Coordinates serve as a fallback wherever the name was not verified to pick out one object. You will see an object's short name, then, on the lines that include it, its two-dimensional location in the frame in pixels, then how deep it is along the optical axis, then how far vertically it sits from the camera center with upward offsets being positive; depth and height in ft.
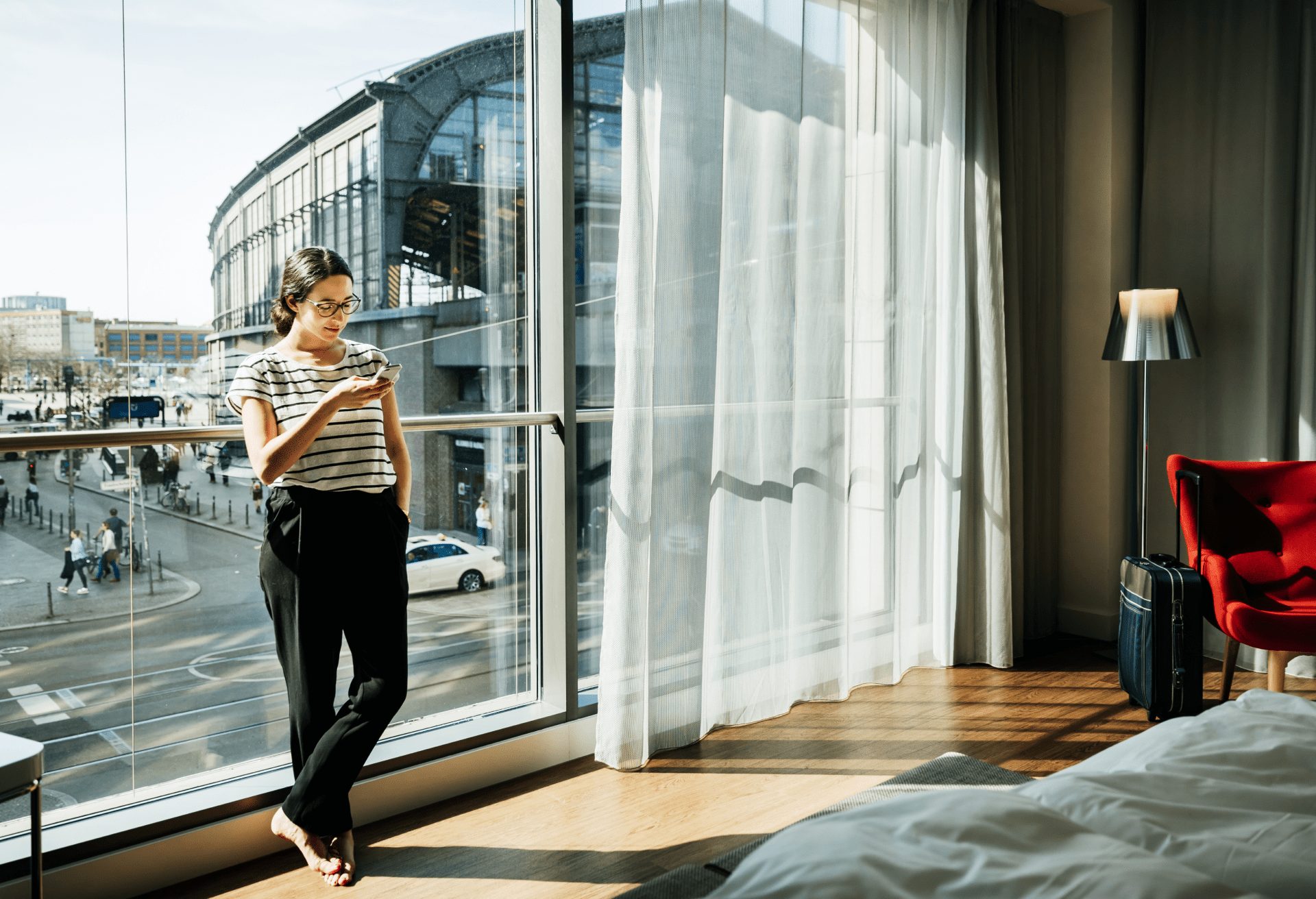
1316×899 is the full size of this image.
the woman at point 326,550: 7.47 -1.06
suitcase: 10.75 -2.53
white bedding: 3.79 -1.84
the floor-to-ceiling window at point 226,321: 7.29 +0.82
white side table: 5.81 -2.15
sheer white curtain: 9.66 +0.46
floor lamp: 12.25 +1.04
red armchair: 11.00 -1.51
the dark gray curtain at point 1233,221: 12.39 +2.53
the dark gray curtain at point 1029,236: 12.84 +2.45
